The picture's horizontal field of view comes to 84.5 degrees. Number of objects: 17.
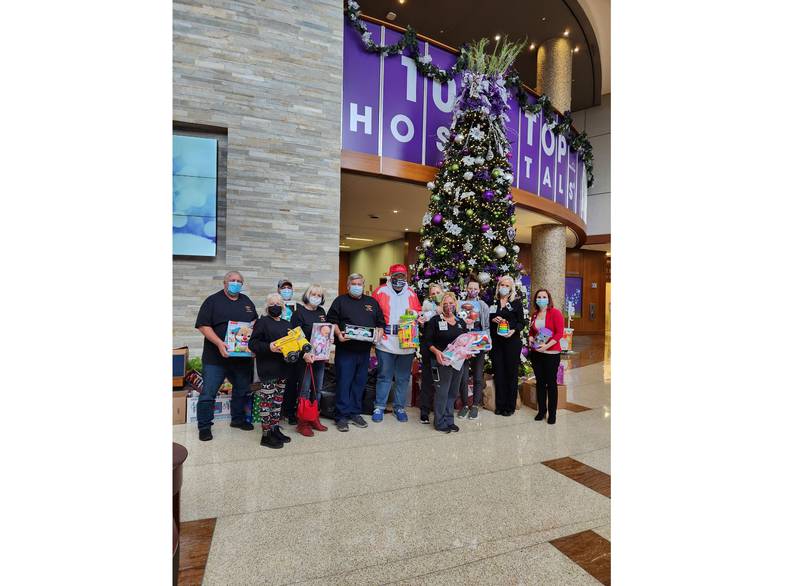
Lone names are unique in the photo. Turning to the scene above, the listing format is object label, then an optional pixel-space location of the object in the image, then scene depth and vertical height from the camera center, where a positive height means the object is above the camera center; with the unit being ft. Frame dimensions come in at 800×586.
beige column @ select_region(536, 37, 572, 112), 37.01 +18.90
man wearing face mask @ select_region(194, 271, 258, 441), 12.21 -1.32
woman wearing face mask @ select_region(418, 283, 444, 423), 14.23 -2.91
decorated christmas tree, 18.38 +3.94
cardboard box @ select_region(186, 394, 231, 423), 13.65 -3.63
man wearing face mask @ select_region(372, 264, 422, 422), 14.42 -1.78
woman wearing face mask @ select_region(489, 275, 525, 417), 14.62 -1.80
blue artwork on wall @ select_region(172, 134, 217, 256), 17.13 +3.79
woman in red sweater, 13.76 -1.88
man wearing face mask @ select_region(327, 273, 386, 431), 13.47 -1.32
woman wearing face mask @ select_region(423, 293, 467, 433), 13.33 -2.20
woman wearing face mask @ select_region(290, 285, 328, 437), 12.64 -0.84
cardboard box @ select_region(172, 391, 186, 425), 13.47 -3.54
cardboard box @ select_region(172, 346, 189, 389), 14.25 -2.45
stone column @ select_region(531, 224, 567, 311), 34.18 +2.81
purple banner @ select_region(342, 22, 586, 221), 20.75 +9.34
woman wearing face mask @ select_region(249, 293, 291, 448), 11.54 -2.15
